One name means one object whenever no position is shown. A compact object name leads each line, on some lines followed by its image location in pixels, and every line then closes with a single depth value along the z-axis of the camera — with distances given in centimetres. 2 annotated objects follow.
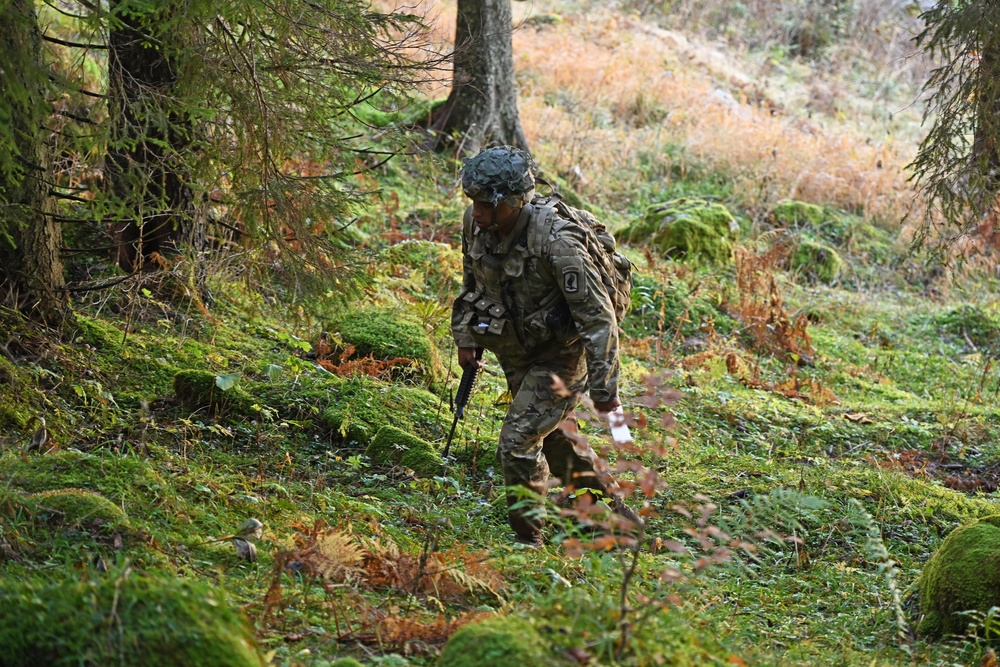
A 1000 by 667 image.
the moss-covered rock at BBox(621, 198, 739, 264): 2481
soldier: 1009
